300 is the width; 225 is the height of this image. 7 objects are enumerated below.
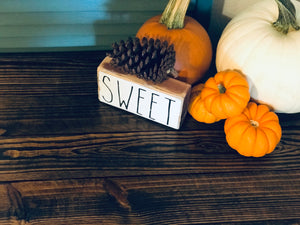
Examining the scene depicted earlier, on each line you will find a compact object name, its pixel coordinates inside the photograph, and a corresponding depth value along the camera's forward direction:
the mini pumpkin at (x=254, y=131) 0.77
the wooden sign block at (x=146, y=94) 0.79
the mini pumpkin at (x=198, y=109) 0.84
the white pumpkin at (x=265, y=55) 0.78
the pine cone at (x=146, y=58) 0.78
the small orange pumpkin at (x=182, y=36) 0.85
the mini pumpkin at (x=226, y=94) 0.76
